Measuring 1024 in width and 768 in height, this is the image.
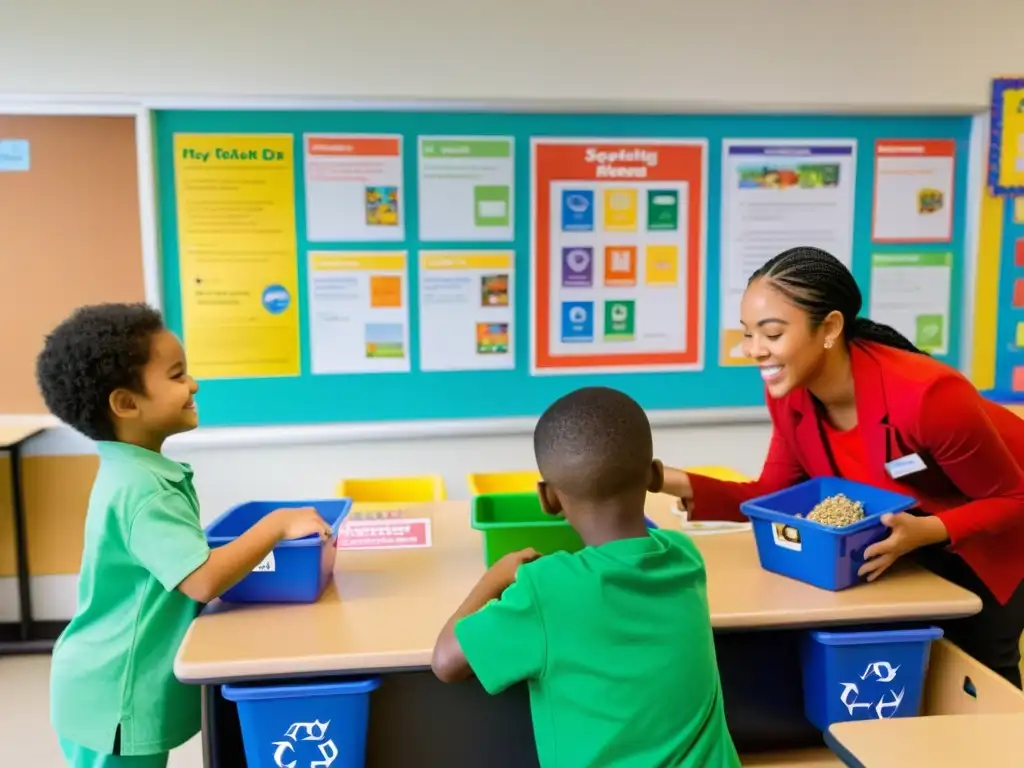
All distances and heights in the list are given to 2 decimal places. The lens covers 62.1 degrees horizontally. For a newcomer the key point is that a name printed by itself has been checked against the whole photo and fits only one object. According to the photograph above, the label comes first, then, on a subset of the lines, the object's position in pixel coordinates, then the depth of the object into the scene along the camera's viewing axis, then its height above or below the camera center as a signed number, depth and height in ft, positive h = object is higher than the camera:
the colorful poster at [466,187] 10.67 +1.13
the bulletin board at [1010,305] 11.64 -0.42
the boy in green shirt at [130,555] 4.92 -1.58
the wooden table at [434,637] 4.70 -2.06
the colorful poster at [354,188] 10.52 +1.12
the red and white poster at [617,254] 10.94 +0.30
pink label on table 6.64 -2.04
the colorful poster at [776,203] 11.24 +0.97
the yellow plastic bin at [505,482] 10.15 -2.45
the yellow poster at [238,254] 10.36 +0.31
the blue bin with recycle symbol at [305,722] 4.75 -2.50
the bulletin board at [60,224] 10.30 +0.68
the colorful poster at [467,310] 10.88 -0.41
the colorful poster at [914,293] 11.66 -0.25
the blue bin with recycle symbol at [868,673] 5.28 -2.49
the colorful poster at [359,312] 10.71 -0.42
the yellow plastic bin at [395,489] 9.77 -2.44
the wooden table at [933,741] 3.91 -2.21
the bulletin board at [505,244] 10.50 +0.42
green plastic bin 5.40 -1.66
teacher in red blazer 5.44 -1.05
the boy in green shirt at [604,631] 4.09 -1.71
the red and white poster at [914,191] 11.48 +1.13
